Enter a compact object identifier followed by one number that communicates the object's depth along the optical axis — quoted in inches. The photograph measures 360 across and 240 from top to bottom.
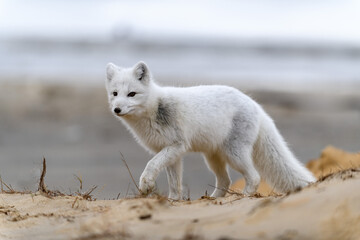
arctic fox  416.2
